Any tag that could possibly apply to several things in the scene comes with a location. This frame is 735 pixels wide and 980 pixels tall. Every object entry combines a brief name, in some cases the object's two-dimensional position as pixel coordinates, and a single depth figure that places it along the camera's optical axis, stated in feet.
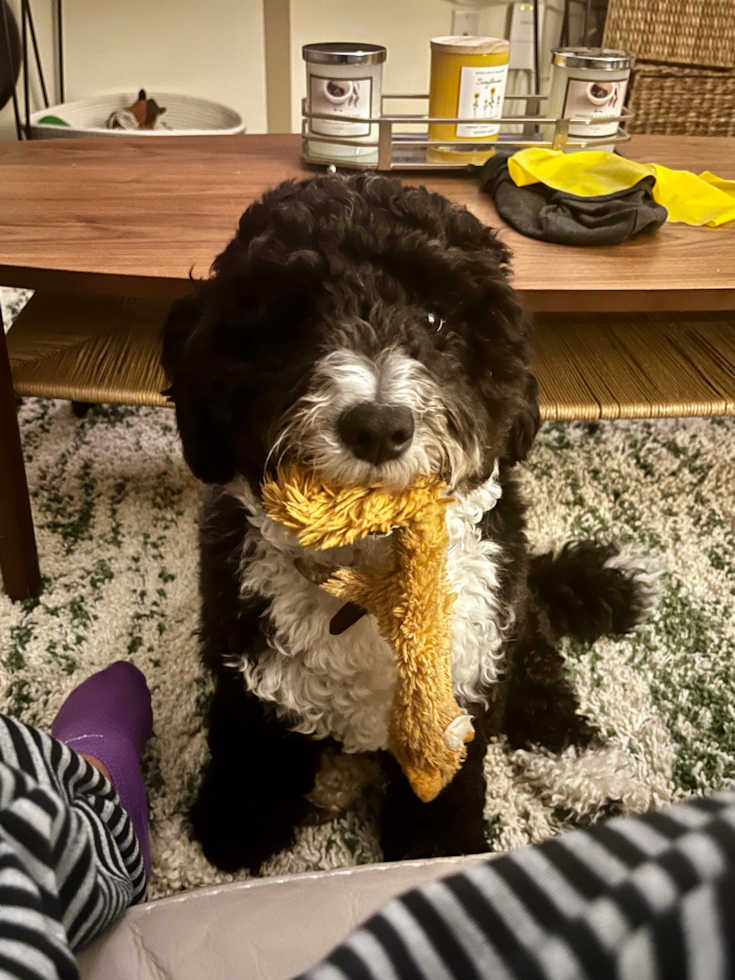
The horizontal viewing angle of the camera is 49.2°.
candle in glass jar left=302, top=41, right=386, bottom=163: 4.99
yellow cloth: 4.81
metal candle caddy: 5.20
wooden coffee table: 4.05
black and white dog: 2.33
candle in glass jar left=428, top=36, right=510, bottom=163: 5.13
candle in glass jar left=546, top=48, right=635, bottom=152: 5.36
